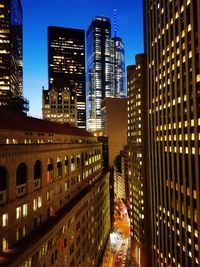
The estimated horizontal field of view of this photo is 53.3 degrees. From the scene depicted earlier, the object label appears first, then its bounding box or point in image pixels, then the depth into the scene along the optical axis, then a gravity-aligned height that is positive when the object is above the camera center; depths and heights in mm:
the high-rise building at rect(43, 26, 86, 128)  117307 +17734
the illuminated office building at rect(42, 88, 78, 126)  117388 +17890
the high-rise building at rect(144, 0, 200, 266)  40606 +1565
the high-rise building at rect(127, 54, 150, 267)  67759 -9980
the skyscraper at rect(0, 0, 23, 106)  120022 +55900
